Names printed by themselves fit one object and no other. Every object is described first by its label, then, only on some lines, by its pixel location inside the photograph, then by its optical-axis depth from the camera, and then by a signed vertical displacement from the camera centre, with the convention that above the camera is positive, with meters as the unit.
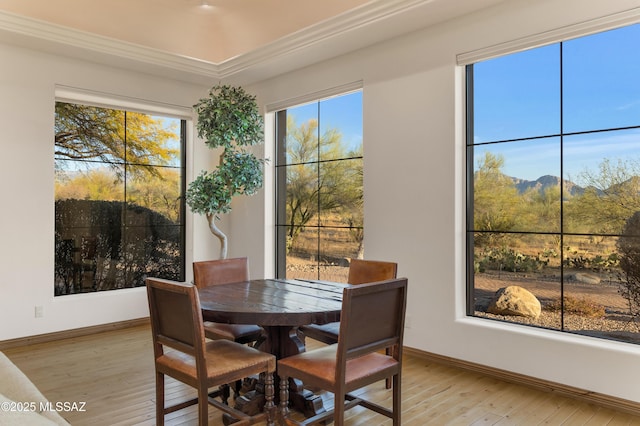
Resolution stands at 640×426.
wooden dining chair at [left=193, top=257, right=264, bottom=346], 2.98 -0.52
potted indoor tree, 4.57 +0.66
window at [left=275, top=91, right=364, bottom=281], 4.58 +0.28
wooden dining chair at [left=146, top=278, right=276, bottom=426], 2.13 -0.76
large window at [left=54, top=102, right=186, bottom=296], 4.63 +0.16
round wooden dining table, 2.33 -0.53
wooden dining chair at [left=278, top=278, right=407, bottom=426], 2.07 -0.75
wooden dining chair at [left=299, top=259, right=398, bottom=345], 2.94 -0.47
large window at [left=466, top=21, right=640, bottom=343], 2.94 +0.23
